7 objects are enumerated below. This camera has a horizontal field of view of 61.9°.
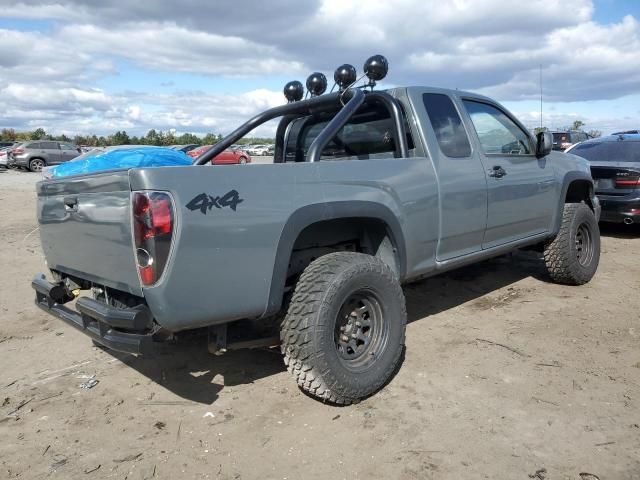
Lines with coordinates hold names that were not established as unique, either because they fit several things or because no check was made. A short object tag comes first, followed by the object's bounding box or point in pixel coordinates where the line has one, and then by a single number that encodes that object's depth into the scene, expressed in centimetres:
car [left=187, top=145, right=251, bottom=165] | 2566
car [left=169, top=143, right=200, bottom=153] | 2753
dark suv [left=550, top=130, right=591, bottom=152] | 1893
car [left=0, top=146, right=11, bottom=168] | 2952
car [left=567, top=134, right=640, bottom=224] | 771
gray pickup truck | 251
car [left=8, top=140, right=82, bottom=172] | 2780
